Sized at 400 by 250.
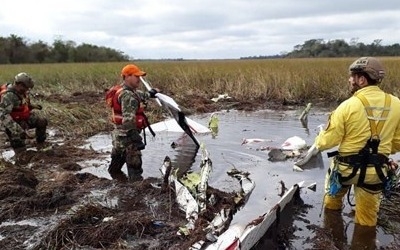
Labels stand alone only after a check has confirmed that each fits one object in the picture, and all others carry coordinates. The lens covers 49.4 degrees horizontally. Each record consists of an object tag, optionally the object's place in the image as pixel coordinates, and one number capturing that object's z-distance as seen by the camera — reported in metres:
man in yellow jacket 4.14
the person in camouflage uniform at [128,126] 6.57
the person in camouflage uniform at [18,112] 8.32
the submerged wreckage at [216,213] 3.99
